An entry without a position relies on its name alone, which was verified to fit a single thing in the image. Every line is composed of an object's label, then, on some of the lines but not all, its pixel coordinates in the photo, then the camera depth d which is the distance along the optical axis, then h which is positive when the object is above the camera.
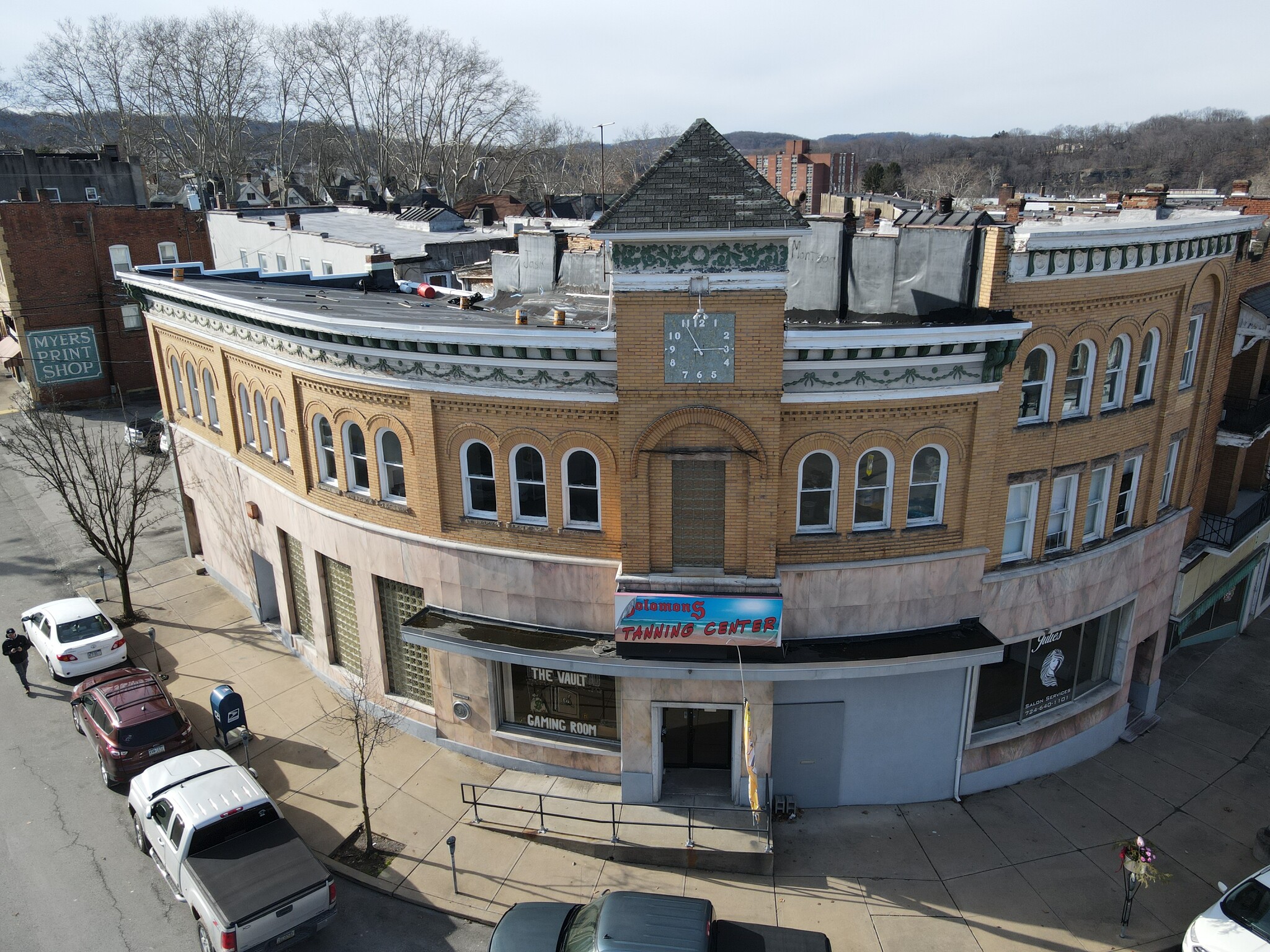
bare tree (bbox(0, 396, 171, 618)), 22.59 -7.40
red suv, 16.39 -9.63
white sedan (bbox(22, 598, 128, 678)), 20.05 -9.67
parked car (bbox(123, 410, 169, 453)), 36.47 -9.04
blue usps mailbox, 17.52 -9.87
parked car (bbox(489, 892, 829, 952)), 11.55 -9.69
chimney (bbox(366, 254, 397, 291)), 25.30 -1.70
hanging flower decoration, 13.27 -9.87
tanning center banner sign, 14.40 -6.73
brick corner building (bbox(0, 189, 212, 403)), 42.56 -3.47
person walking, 19.77 -9.64
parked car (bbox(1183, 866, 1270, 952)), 12.69 -10.59
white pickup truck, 12.40 -9.59
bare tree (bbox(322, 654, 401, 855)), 17.69 -10.46
